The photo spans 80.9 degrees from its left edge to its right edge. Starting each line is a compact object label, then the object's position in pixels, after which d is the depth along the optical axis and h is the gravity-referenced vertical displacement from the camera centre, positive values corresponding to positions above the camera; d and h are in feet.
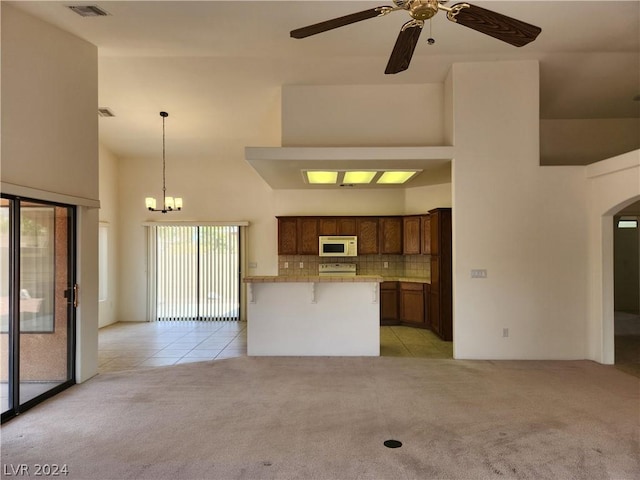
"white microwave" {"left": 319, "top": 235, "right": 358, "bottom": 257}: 25.16 -0.06
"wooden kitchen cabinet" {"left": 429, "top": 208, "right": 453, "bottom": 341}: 20.40 -1.36
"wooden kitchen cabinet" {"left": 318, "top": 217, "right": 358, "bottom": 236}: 25.36 +1.30
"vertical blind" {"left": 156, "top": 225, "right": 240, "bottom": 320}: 26.55 -1.66
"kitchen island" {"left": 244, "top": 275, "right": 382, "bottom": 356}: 17.30 -3.32
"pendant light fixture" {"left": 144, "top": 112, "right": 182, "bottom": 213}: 20.80 +2.47
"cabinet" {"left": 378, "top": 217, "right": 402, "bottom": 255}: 25.20 +0.65
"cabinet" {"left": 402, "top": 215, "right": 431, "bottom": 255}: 23.45 +0.62
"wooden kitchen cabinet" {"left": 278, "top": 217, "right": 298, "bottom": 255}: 25.54 +0.69
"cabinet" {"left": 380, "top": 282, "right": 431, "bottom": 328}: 23.22 -3.79
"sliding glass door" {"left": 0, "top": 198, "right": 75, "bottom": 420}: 11.19 -1.75
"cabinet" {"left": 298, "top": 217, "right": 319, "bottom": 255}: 25.45 +0.57
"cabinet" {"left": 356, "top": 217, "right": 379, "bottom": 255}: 25.32 +0.73
